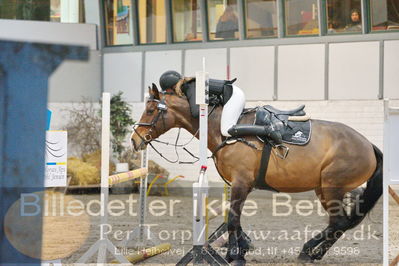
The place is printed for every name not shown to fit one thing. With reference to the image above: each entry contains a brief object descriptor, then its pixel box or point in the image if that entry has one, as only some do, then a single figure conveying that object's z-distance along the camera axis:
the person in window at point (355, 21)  24.23
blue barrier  6.27
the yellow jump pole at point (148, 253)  12.35
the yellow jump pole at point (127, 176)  11.02
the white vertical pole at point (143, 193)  13.63
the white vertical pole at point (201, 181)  10.18
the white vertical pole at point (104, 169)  10.32
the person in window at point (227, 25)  26.27
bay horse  11.63
